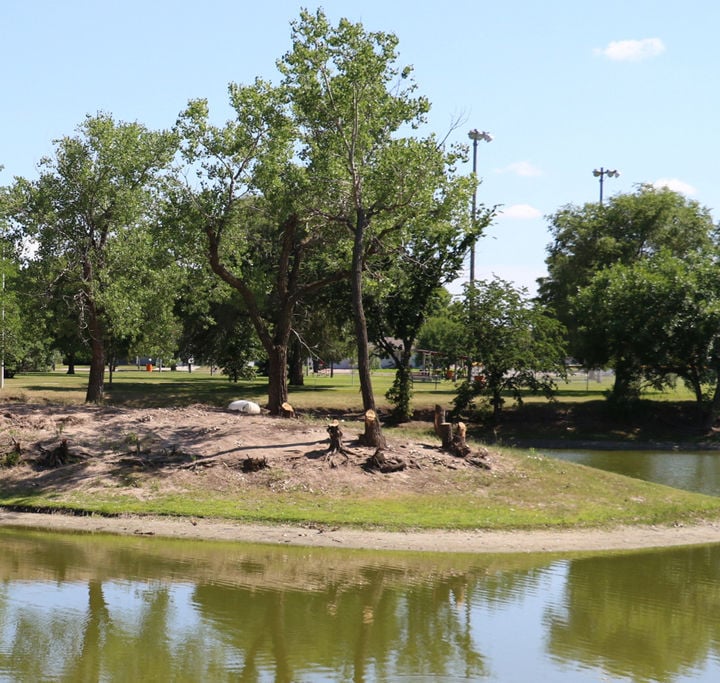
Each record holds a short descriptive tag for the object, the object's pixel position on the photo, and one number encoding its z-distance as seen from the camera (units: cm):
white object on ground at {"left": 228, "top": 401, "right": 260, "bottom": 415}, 3124
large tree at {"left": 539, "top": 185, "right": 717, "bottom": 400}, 6469
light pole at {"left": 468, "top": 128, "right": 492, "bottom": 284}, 5378
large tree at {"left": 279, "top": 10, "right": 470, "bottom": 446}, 2555
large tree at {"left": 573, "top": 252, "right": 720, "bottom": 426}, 5028
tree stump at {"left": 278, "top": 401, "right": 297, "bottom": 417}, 3008
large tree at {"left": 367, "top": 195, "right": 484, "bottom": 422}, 4638
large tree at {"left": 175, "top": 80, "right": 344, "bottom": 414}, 2836
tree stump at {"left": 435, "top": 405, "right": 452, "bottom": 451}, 2667
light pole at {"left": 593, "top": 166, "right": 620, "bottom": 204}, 7744
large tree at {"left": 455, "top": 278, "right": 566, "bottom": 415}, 5009
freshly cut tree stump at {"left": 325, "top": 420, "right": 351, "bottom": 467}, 2523
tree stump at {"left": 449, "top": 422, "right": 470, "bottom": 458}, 2633
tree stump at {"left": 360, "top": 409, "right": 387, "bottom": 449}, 2592
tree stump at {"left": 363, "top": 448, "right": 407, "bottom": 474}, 2475
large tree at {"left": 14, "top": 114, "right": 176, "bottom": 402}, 3809
